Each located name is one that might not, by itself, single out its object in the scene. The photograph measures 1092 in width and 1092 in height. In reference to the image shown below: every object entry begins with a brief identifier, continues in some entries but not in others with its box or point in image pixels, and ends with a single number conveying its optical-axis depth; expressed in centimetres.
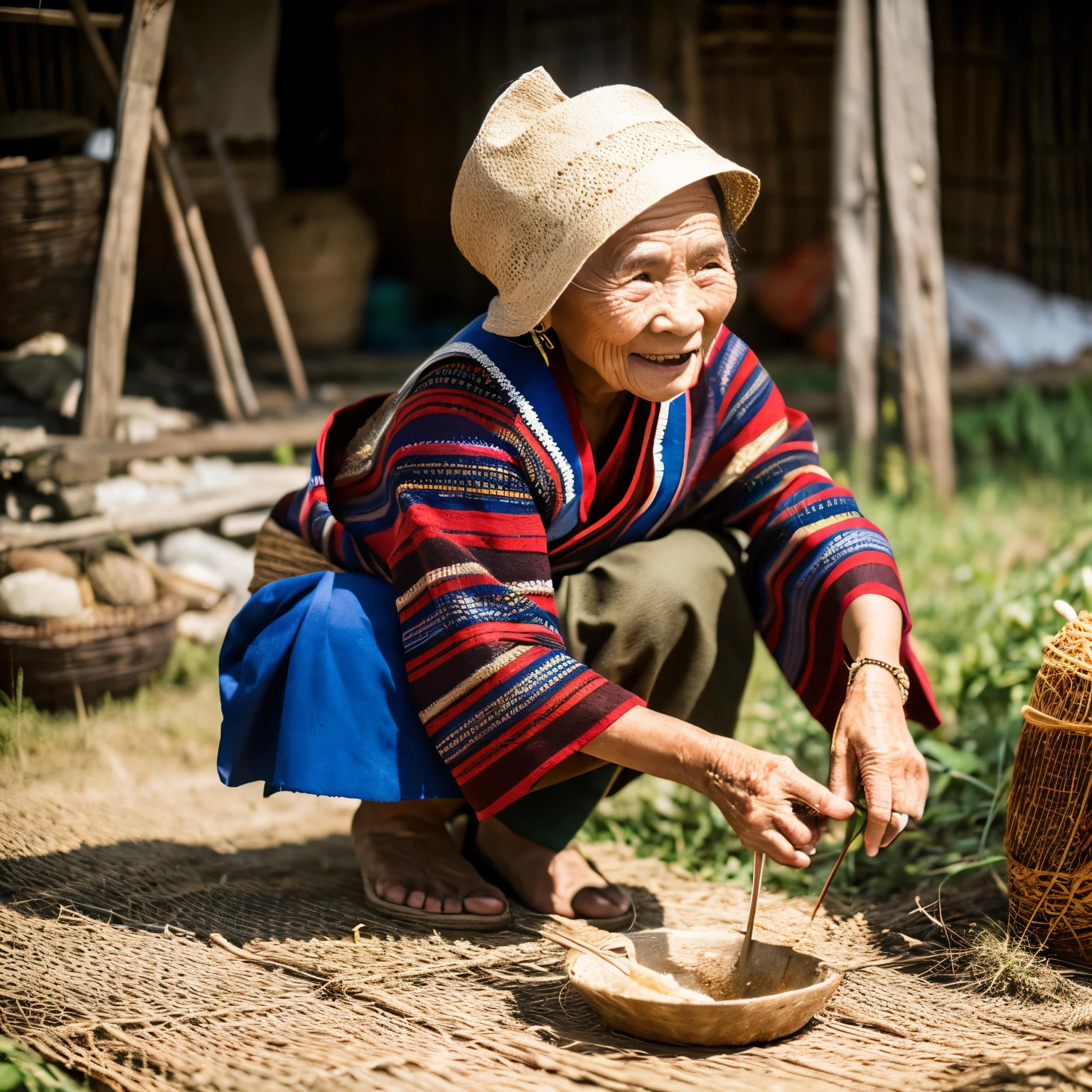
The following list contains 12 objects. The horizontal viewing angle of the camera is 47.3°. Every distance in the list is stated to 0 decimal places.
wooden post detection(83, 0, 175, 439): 379
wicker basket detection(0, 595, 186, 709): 340
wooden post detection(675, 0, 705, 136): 558
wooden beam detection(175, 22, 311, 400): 494
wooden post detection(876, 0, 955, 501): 494
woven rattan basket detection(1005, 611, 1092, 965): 206
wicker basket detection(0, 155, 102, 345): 388
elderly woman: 203
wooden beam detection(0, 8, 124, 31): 378
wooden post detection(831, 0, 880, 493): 496
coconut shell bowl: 185
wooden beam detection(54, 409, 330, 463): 402
